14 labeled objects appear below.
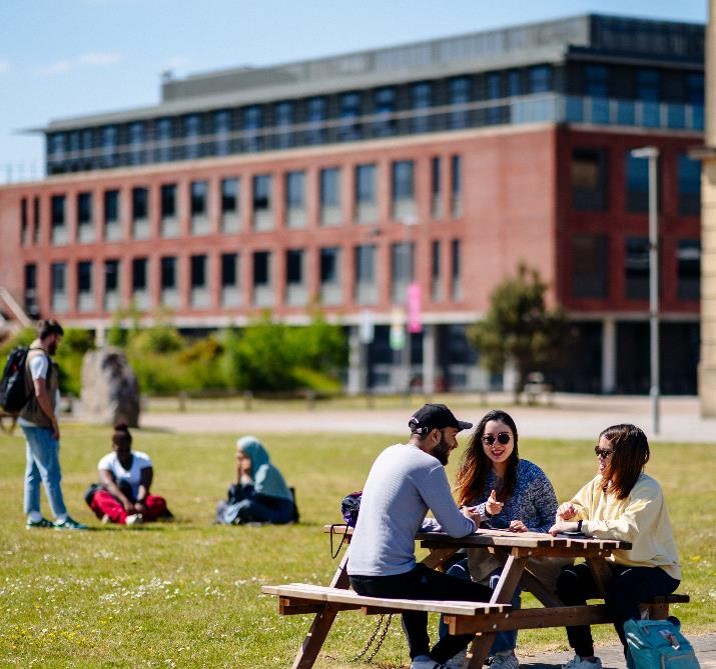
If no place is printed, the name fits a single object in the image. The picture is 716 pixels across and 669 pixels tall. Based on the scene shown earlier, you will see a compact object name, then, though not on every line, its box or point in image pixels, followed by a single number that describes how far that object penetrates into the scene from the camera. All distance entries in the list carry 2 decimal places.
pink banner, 65.19
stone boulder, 39.75
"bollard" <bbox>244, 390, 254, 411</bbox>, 57.19
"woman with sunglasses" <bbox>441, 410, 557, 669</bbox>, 8.85
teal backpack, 8.09
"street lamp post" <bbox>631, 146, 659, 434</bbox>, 38.85
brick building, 70.12
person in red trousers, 17.14
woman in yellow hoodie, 8.54
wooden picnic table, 7.93
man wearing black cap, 8.02
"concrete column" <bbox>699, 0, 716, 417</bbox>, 42.12
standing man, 15.41
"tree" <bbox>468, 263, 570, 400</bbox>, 60.47
